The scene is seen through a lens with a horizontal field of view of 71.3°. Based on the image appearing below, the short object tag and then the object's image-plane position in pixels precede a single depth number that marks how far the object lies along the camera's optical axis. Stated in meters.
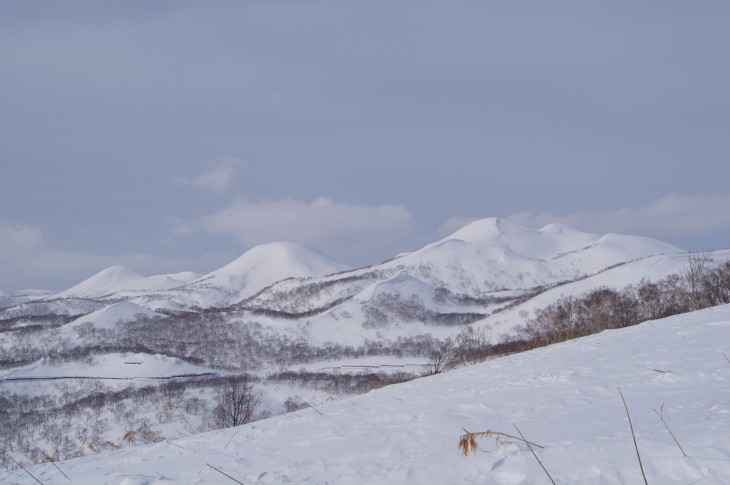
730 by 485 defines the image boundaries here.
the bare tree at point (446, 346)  92.34
